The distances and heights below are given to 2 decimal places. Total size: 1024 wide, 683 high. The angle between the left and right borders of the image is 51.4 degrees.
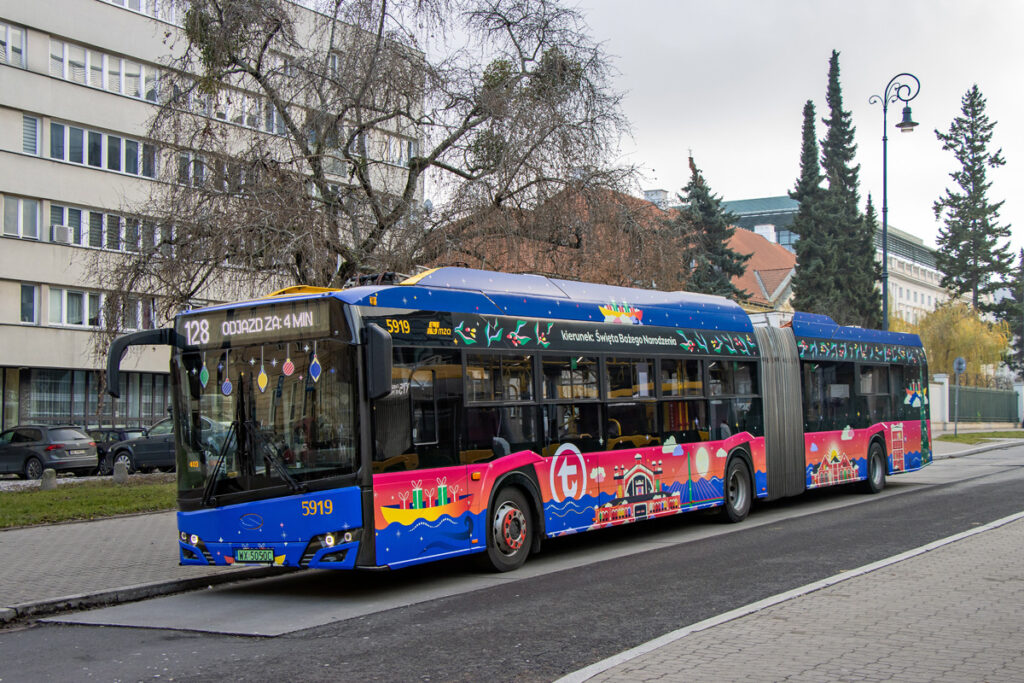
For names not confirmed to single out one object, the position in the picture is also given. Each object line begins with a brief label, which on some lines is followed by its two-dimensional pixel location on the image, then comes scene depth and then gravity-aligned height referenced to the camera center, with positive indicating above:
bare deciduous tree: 17.73 +4.99
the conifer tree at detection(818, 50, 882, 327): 61.25 +8.50
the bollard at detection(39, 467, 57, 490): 21.69 -1.12
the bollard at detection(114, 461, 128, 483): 23.38 -1.04
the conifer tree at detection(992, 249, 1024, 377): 77.25 +6.55
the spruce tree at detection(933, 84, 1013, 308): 75.81 +13.00
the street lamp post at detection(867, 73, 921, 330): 30.00 +7.68
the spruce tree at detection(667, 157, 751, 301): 48.59 +7.88
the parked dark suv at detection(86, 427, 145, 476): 31.02 -0.42
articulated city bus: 9.71 -0.04
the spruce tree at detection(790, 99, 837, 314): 61.12 +9.21
